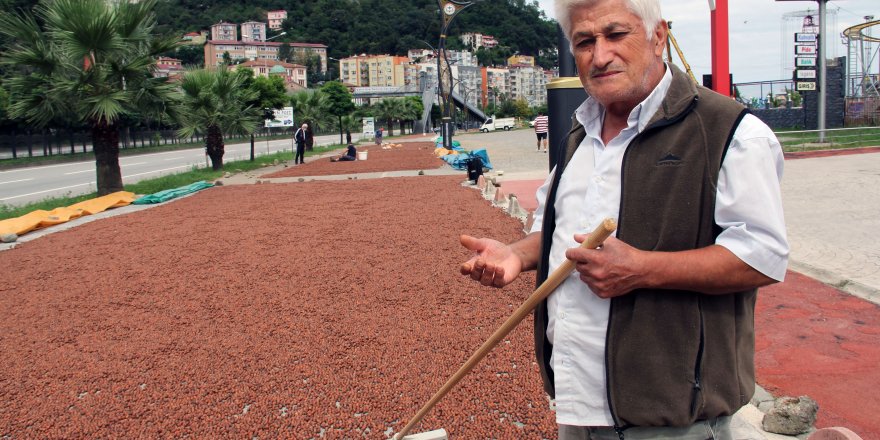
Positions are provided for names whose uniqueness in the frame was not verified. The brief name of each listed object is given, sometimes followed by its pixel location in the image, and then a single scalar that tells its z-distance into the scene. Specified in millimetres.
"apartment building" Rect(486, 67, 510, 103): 190625
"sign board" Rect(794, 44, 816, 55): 25234
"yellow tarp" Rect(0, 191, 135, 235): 11352
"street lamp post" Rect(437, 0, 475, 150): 18825
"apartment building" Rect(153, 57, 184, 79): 133625
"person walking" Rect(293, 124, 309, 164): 28297
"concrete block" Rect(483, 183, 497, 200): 13200
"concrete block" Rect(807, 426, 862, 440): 1992
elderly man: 1528
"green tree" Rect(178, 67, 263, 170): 23594
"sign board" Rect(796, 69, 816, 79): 25375
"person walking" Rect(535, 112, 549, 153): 29078
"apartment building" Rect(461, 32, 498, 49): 191475
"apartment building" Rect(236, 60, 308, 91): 150625
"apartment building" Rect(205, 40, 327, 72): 174875
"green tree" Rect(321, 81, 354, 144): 52094
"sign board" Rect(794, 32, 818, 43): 24953
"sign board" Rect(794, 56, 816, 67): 25312
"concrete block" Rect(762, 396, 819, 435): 3267
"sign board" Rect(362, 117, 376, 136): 59156
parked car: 80125
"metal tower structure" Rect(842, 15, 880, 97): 36375
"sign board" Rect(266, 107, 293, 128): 36906
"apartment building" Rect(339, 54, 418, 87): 174250
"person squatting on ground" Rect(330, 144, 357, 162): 28469
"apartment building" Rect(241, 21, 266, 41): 192500
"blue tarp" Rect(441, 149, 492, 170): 20281
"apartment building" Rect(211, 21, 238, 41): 183750
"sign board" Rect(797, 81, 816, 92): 25252
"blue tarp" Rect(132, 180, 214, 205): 15258
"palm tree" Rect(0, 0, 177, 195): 14492
